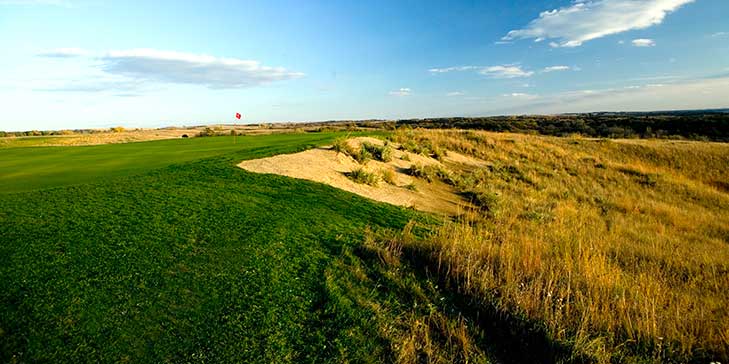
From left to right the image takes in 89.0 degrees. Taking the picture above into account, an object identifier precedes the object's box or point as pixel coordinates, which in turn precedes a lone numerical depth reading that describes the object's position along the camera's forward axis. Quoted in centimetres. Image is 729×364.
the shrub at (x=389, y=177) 1451
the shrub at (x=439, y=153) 2250
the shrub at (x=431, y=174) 1659
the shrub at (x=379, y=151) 1780
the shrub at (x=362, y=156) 1614
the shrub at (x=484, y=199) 1303
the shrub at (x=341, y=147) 1627
